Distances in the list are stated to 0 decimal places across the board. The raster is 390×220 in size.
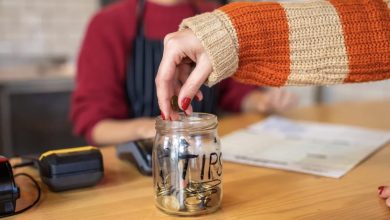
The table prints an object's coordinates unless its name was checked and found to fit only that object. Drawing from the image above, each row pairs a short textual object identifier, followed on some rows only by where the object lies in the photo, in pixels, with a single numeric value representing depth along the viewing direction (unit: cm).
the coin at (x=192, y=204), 59
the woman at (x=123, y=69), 121
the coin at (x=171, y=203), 59
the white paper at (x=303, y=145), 81
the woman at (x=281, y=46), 58
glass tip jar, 59
